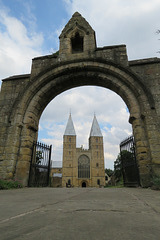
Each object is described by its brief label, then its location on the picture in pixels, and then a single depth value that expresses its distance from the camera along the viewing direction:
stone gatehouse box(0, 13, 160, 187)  5.29
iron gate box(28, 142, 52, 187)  5.98
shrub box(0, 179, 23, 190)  4.61
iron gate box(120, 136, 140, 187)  5.47
